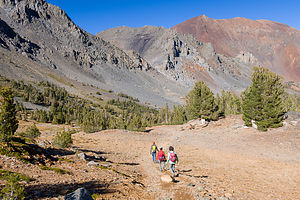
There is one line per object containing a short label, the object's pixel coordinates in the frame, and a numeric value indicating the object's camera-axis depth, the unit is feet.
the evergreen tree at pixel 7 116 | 35.12
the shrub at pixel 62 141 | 58.17
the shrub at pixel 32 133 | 75.66
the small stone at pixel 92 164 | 40.82
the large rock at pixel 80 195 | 19.35
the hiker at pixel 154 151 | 51.92
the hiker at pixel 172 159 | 36.90
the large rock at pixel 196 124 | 129.08
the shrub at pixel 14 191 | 15.07
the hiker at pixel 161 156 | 43.07
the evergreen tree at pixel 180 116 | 208.54
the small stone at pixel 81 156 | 46.02
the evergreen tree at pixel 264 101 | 90.63
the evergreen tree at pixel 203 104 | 129.90
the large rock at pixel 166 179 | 34.58
